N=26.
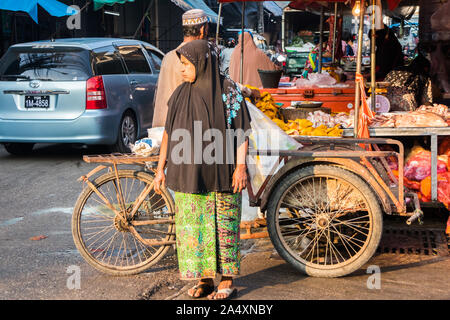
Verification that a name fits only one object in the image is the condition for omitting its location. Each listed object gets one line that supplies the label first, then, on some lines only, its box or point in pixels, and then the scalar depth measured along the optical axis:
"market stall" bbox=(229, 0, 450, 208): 4.95
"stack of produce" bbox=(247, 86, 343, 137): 5.03
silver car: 8.74
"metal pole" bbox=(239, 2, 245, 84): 6.67
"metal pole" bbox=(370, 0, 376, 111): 5.15
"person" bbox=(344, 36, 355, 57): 21.19
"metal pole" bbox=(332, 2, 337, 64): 10.21
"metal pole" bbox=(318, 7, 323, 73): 9.32
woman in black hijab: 3.90
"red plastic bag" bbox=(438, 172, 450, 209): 4.96
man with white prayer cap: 4.59
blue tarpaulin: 11.91
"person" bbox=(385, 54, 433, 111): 6.11
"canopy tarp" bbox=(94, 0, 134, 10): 14.36
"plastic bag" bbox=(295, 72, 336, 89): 7.12
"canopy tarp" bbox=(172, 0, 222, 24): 17.97
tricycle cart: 4.39
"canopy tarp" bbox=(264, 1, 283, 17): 30.70
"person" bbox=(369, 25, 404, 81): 10.17
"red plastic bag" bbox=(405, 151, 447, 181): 5.20
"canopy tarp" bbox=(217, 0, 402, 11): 8.52
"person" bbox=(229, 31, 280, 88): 9.50
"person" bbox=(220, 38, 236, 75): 18.02
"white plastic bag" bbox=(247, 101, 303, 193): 4.55
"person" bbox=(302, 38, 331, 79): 15.41
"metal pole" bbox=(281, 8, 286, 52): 26.45
